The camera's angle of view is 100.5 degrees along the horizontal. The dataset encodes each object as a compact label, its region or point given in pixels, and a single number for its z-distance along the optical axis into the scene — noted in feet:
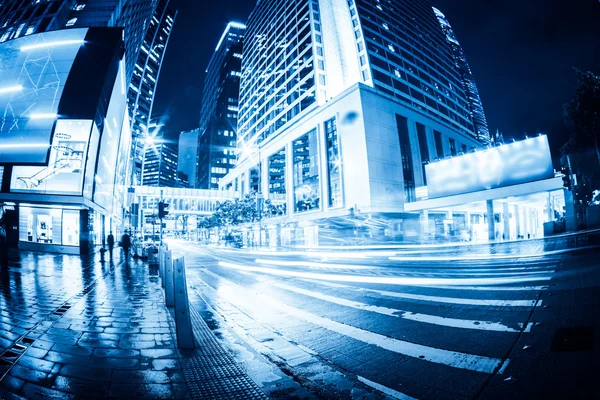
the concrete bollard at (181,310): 12.19
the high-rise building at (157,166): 604.49
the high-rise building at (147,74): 260.42
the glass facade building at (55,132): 59.31
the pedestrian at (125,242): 56.23
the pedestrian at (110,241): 59.84
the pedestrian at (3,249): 32.83
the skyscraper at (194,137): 523.29
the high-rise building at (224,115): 373.81
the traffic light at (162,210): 39.65
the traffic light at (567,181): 53.53
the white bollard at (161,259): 28.34
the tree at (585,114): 59.26
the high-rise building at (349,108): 117.80
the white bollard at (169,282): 19.62
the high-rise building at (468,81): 348.59
